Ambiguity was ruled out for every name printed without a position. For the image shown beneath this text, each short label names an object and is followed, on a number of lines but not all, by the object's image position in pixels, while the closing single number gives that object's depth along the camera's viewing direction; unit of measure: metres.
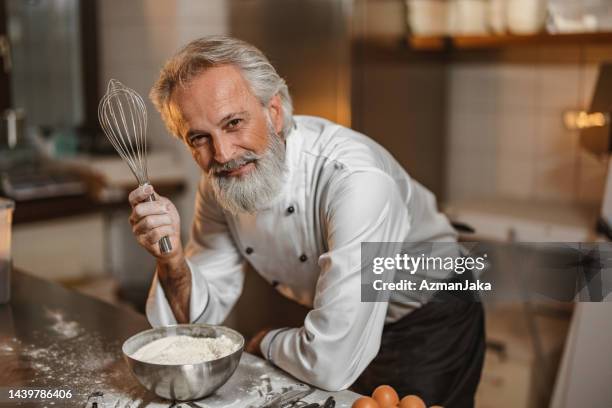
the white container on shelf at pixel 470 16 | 2.95
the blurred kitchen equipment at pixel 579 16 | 2.62
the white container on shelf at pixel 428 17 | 2.97
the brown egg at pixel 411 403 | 1.10
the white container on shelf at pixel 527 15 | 2.73
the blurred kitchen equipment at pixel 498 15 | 2.84
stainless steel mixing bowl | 1.15
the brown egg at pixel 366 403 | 1.10
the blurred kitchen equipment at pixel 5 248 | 1.74
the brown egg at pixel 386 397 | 1.12
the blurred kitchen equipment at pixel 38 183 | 2.96
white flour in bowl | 1.22
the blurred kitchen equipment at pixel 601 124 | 2.28
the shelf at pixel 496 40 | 2.64
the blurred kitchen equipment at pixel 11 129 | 3.25
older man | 1.32
